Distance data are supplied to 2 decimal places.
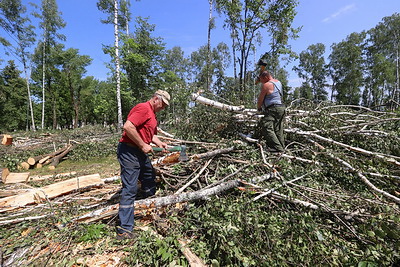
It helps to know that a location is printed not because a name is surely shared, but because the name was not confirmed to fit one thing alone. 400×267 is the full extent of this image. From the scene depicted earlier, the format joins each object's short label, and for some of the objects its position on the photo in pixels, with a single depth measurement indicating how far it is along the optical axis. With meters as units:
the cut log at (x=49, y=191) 3.20
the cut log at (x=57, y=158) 6.94
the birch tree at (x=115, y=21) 12.79
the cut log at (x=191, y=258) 1.90
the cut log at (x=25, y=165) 6.83
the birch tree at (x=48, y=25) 18.92
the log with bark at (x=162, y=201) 2.59
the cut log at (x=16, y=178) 5.00
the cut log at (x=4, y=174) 4.94
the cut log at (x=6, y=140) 8.59
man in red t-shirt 2.41
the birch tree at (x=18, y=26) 16.84
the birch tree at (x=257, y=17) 12.47
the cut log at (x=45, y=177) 5.23
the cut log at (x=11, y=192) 3.57
